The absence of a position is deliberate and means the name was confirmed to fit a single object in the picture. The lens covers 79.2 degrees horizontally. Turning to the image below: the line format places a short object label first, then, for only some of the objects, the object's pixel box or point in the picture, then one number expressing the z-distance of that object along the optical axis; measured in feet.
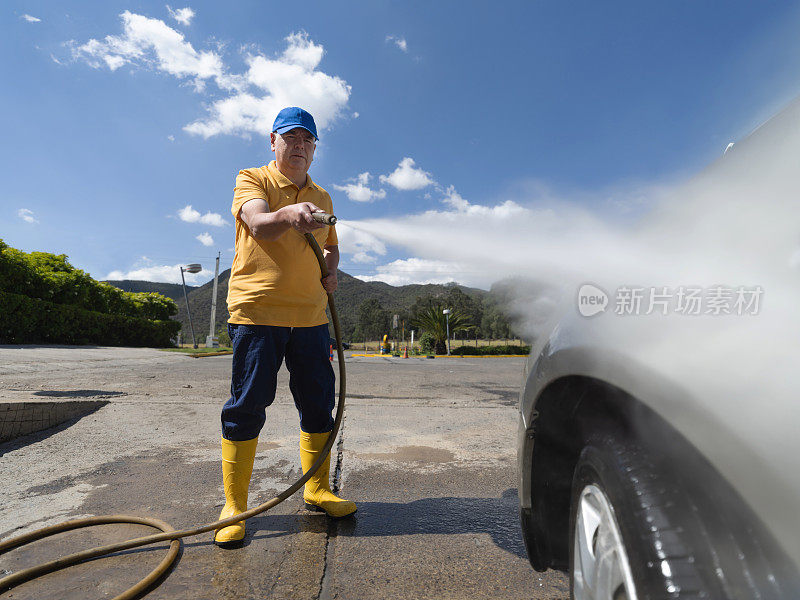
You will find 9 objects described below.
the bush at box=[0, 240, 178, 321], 60.18
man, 6.60
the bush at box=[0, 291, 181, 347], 58.49
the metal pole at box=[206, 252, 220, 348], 94.54
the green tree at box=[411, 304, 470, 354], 102.53
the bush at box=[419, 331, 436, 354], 106.22
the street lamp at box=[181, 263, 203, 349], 88.08
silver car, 2.12
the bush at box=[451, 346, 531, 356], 101.60
